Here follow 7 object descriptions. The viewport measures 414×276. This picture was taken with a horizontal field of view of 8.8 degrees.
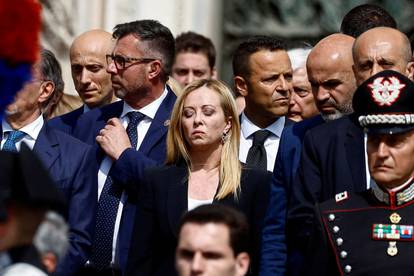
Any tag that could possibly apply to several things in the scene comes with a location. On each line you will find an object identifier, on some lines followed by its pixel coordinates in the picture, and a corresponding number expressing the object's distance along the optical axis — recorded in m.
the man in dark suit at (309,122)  13.12
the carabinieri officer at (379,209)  12.10
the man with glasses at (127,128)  14.22
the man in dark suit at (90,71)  16.36
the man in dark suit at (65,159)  13.85
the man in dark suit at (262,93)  14.93
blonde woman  13.20
